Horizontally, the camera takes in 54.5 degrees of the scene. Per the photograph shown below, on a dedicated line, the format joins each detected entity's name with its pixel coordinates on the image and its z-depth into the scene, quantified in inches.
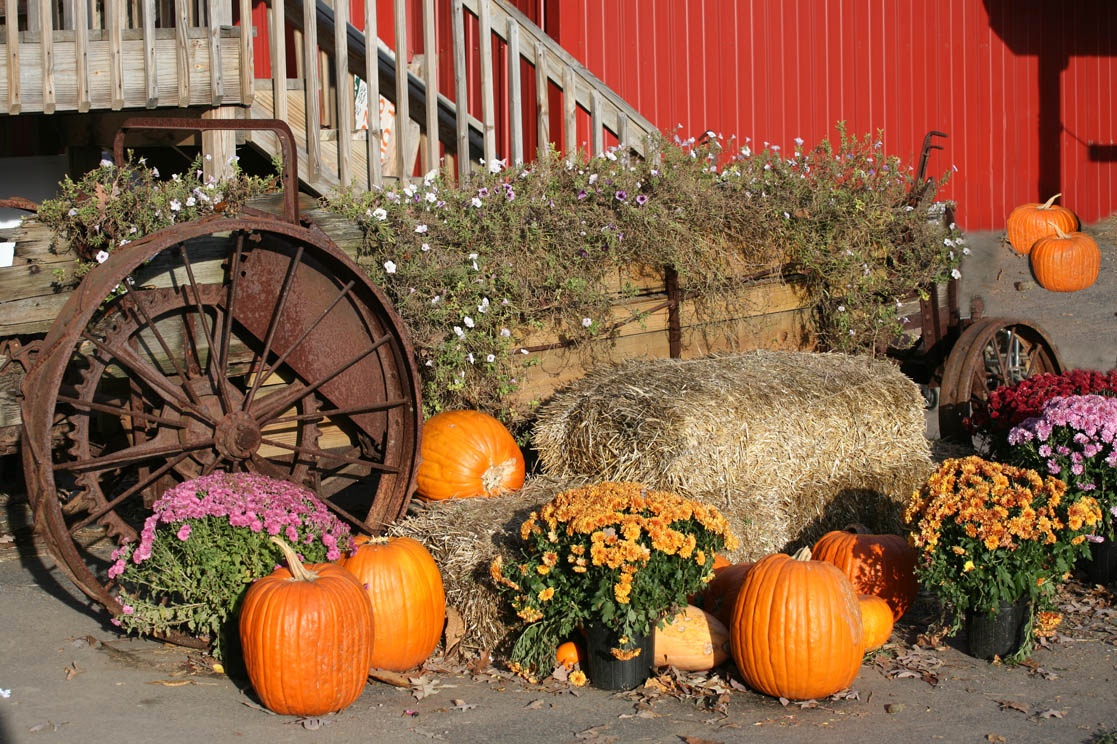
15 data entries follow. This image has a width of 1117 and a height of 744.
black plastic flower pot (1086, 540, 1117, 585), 205.9
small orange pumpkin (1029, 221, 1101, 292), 436.8
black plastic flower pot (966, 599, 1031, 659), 172.1
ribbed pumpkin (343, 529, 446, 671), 168.7
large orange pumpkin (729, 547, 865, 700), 156.6
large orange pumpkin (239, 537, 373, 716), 147.9
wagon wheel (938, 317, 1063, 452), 273.0
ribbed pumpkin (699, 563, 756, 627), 178.1
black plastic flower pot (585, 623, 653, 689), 161.0
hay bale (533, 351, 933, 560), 206.2
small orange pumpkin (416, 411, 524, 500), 217.5
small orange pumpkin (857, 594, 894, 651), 172.9
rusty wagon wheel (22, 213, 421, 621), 177.5
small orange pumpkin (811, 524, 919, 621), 186.4
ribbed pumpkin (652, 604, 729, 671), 167.9
